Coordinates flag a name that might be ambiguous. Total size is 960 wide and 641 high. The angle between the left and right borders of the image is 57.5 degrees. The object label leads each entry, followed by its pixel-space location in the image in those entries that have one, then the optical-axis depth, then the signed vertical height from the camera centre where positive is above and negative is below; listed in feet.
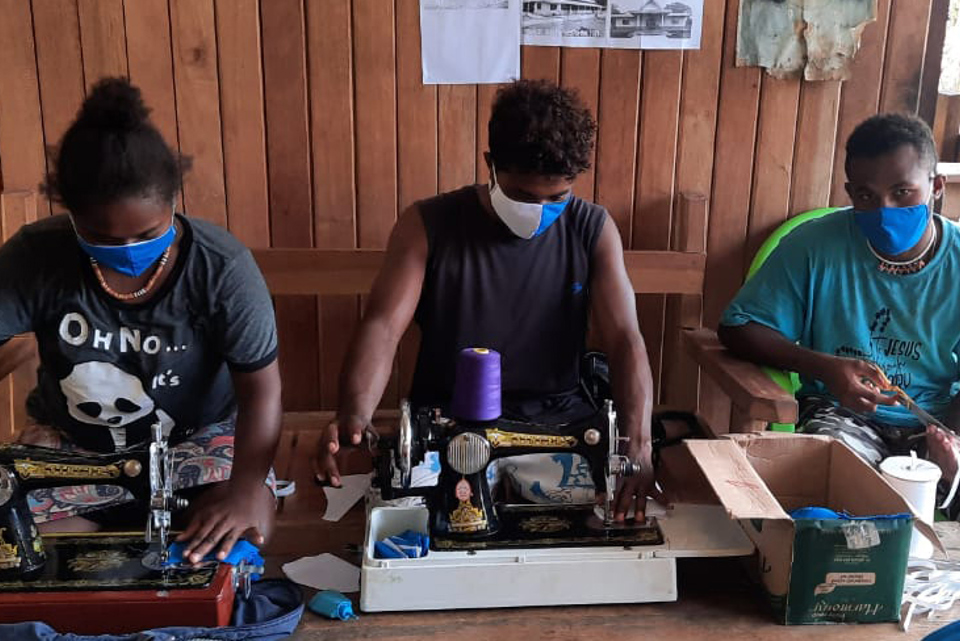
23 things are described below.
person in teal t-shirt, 6.30 -1.50
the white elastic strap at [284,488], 5.87 -2.65
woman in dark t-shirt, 4.72 -1.45
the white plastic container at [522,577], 4.24 -2.31
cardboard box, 4.10 -2.11
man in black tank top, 6.00 -1.43
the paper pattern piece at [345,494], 5.57 -2.63
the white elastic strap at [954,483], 5.15 -2.26
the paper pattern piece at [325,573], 4.52 -2.48
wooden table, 4.13 -2.48
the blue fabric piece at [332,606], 4.23 -2.44
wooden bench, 7.58 -1.56
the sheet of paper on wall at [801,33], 7.79 +0.55
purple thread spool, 4.36 -1.46
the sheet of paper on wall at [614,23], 7.62 +0.59
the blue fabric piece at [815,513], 4.50 -2.10
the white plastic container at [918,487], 4.62 -2.03
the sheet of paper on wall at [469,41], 7.54 +0.42
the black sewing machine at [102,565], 4.01 -2.26
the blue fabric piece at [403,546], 4.36 -2.24
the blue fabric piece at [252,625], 3.85 -2.42
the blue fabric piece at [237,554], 4.32 -2.30
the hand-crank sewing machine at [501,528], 4.28 -2.21
